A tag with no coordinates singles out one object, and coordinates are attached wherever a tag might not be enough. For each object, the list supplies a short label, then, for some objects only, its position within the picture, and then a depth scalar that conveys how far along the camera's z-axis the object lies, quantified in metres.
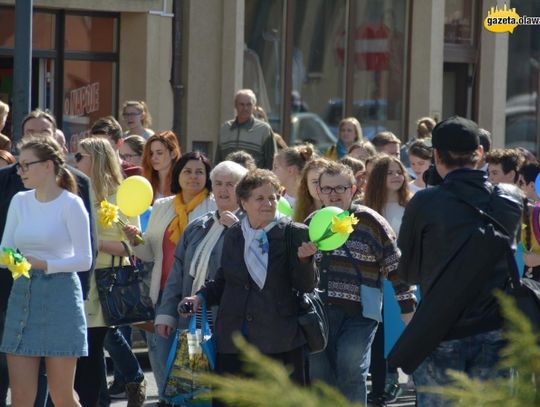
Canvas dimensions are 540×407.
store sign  31.11
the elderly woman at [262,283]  13.09
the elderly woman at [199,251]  14.59
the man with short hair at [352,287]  15.15
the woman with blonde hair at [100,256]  15.80
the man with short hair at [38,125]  17.89
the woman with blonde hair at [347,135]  28.67
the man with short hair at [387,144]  25.80
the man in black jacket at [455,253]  10.52
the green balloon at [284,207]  16.18
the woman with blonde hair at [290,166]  19.84
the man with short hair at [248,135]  27.11
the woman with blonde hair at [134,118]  25.61
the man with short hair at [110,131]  22.40
